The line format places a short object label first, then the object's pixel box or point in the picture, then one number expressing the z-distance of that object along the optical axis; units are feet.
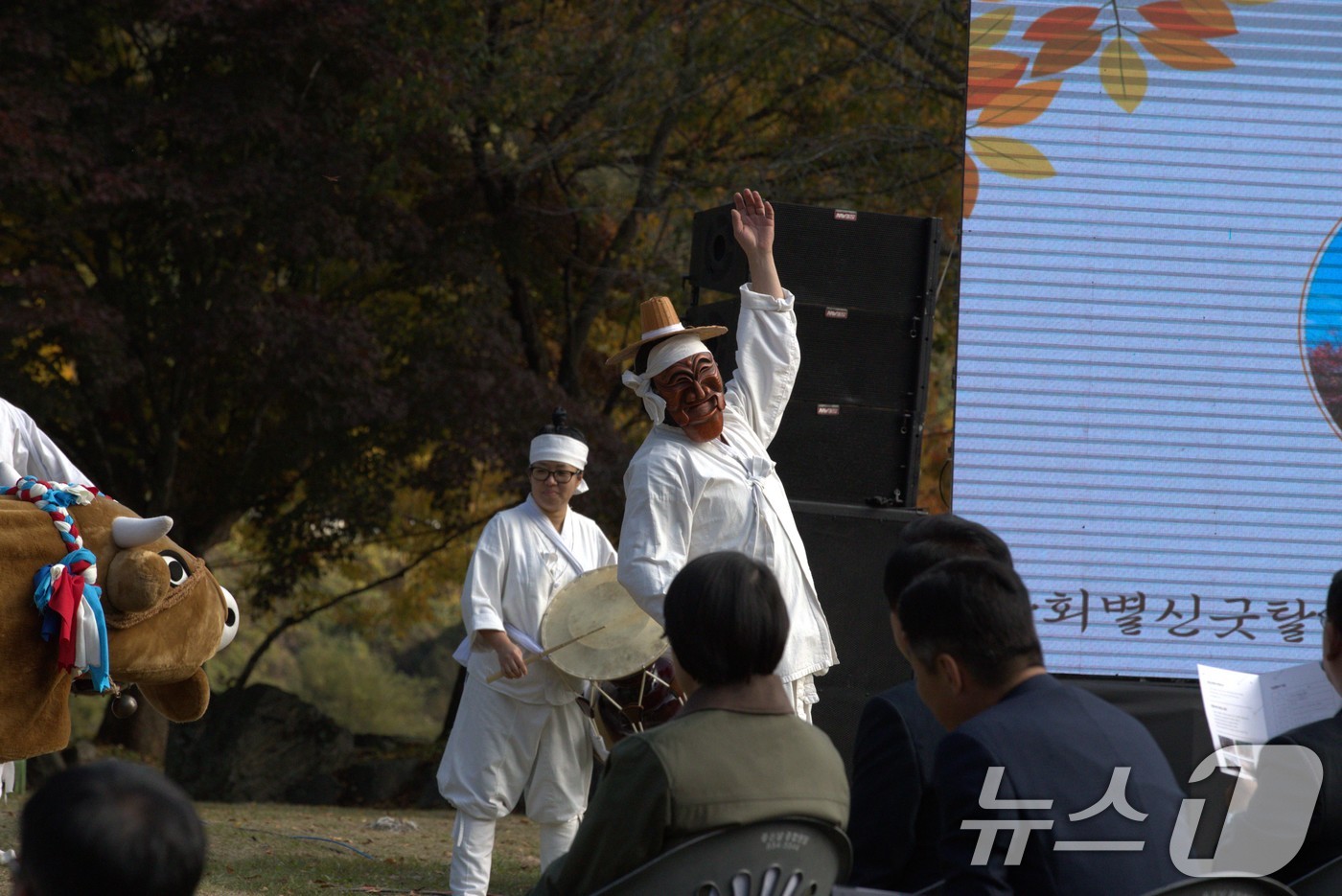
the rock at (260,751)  60.59
